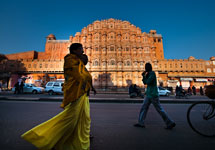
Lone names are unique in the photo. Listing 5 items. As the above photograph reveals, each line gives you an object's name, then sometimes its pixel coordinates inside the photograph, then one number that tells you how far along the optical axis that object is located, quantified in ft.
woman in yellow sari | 4.52
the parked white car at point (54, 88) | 47.09
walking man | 9.10
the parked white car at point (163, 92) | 51.32
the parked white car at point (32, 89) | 54.21
